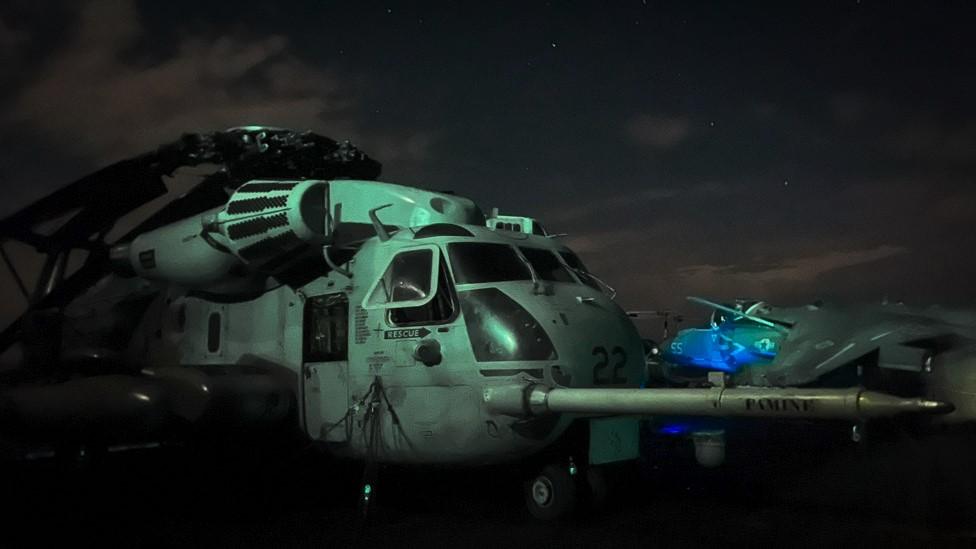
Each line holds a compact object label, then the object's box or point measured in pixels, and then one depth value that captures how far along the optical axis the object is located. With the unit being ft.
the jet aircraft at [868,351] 36.24
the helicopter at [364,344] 26.22
